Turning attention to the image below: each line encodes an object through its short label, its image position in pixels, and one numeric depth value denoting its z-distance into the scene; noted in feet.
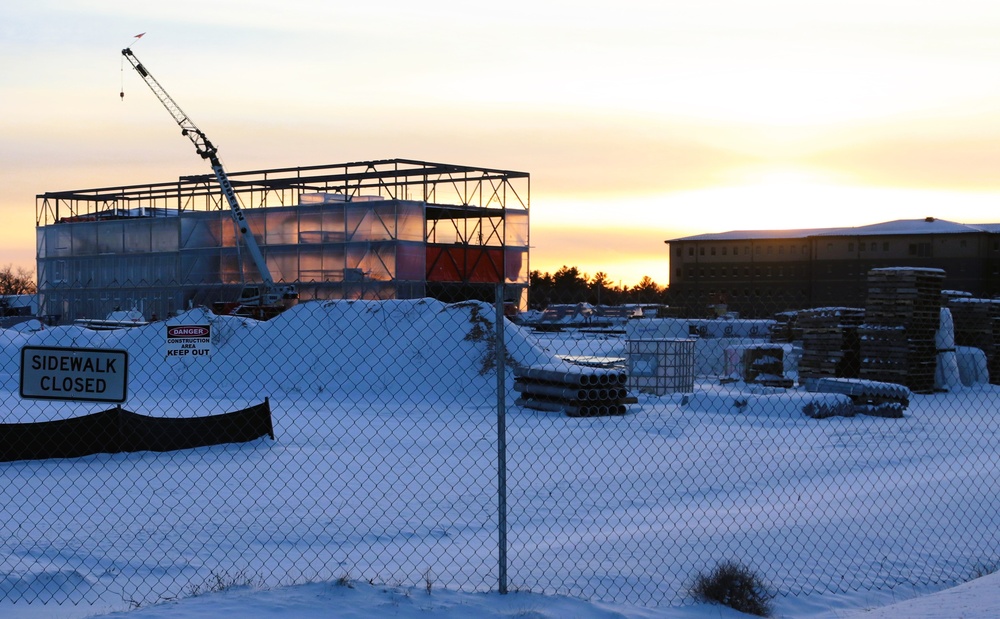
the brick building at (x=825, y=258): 288.51
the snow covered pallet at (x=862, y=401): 66.80
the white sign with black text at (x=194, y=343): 32.26
